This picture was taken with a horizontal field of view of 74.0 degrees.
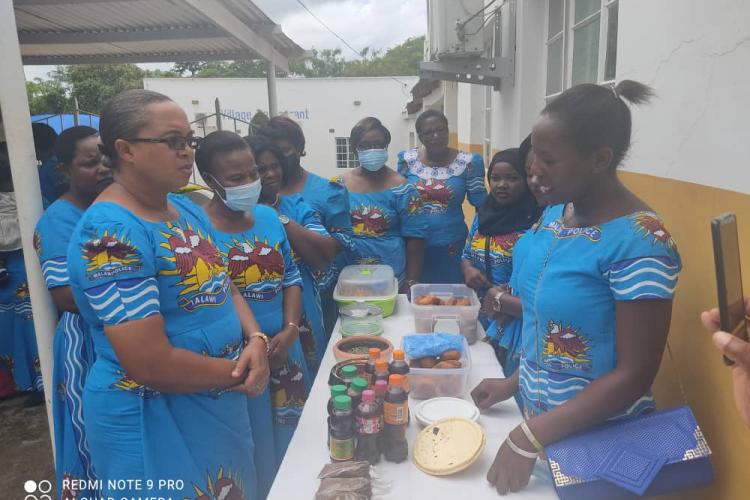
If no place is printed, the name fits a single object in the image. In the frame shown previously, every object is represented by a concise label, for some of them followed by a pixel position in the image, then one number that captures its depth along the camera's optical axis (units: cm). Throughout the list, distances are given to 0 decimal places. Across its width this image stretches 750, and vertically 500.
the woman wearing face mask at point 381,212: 357
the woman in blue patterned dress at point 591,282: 130
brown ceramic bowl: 221
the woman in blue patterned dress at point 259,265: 227
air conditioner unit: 448
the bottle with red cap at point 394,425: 156
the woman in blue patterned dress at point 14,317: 373
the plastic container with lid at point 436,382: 192
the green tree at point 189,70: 4219
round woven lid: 150
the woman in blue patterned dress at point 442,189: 375
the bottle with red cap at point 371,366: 180
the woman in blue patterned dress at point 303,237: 288
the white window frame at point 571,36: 288
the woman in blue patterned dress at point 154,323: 147
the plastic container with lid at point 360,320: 256
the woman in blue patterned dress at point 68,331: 219
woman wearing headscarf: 269
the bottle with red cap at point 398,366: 176
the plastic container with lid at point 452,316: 251
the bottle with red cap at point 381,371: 171
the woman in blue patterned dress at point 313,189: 323
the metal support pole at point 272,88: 755
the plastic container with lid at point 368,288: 285
